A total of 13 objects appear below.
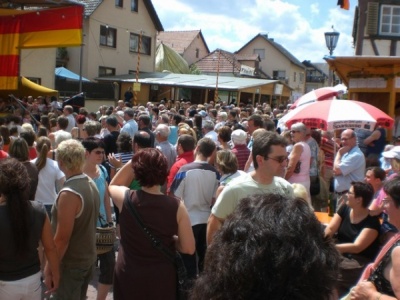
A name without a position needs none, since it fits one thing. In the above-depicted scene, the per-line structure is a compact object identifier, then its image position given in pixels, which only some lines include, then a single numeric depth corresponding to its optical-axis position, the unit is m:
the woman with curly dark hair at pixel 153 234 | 3.41
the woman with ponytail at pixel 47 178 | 5.54
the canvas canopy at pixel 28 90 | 18.85
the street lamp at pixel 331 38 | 12.95
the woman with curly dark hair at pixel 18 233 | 3.36
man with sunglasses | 3.78
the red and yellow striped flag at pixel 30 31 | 13.40
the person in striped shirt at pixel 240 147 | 6.92
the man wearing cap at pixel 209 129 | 9.30
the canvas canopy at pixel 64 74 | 27.47
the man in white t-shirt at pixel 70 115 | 11.83
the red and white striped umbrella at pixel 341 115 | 7.13
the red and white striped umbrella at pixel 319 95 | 10.95
